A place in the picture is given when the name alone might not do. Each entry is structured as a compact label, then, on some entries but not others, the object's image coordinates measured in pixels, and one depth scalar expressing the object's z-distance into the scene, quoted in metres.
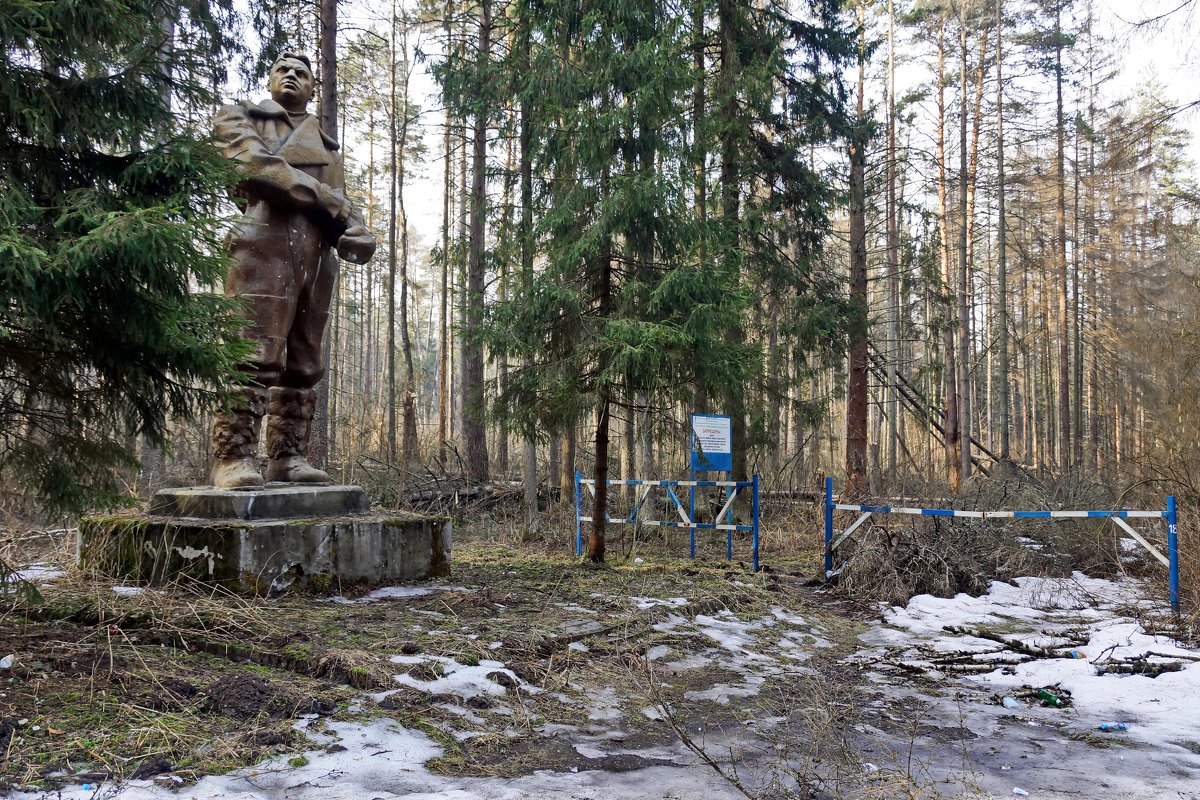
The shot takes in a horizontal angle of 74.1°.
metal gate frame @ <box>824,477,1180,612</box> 6.62
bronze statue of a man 6.18
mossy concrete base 5.52
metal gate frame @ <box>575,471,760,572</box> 8.91
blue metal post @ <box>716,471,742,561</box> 9.79
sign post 9.45
